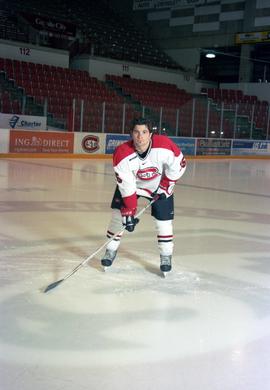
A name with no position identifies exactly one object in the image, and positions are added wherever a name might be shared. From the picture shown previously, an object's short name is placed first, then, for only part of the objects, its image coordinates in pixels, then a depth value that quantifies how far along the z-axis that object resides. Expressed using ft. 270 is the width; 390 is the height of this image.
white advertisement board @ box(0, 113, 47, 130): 45.52
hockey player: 11.13
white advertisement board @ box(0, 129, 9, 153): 44.42
